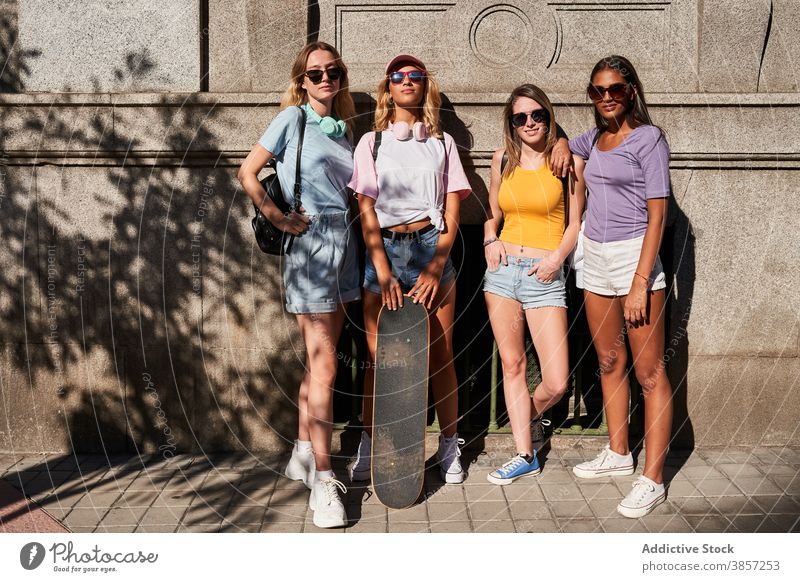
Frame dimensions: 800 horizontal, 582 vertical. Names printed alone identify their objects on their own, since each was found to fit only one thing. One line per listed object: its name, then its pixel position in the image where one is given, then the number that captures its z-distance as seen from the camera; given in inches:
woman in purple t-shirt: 211.5
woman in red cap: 221.0
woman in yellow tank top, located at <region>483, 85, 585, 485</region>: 224.4
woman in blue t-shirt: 218.7
